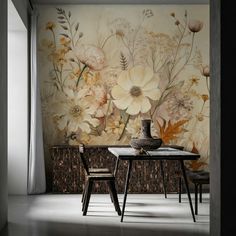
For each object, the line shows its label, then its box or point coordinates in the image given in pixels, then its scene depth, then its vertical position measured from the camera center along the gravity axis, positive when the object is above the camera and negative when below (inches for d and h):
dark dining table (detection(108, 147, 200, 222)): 180.1 -15.2
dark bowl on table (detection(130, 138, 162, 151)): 203.5 -11.8
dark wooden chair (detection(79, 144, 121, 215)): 196.7 -28.2
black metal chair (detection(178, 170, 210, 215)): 201.7 -27.2
